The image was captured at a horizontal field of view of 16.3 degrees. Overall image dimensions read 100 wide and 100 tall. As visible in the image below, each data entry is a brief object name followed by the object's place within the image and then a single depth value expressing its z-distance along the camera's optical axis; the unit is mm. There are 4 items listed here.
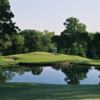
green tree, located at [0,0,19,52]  50562
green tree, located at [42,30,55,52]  125588
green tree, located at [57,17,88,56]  104312
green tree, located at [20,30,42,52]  118375
